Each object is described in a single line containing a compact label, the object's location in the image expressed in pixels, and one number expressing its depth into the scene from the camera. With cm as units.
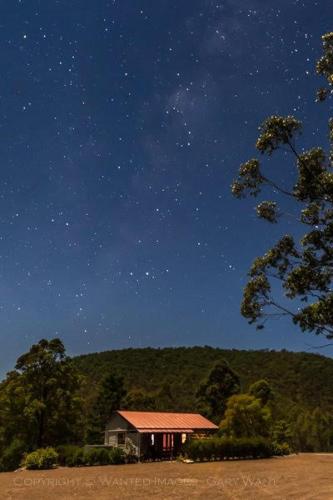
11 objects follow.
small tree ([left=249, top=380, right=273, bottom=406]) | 6762
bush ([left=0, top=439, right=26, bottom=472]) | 4431
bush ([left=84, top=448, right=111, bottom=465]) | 3938
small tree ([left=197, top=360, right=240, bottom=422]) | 6662
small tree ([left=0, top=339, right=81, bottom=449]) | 4584
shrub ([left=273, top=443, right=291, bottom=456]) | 5212
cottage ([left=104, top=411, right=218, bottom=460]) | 4588
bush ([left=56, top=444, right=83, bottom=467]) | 3916
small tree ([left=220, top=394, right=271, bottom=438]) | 5206
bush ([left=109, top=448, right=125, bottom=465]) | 4100
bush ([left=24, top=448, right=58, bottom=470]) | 3812
